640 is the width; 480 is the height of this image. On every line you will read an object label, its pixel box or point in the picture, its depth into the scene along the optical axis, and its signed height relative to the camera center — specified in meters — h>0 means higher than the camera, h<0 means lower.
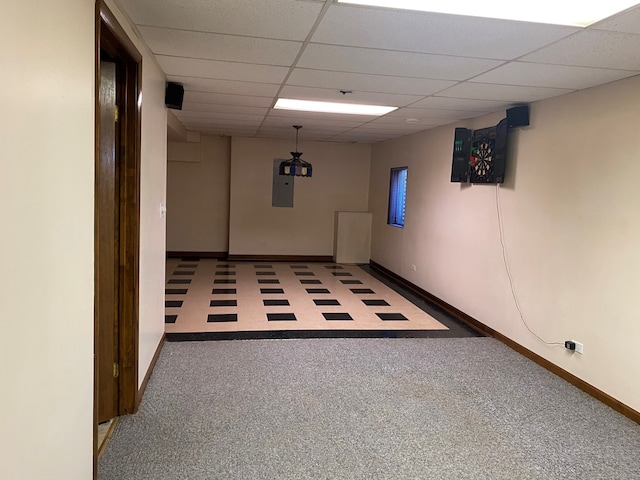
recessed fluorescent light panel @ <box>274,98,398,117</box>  5.00 +0.91
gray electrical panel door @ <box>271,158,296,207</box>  9.21 +0.00
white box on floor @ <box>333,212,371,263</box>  9.24 -0.86
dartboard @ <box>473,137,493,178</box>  4.90 +0.43
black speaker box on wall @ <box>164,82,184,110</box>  3.94 +0.72
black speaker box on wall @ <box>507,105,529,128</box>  4.39 +0.77
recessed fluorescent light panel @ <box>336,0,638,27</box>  2.20 +0.89
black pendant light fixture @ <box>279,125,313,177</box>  7.94 +0.37
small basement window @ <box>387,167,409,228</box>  7.96 -0.03
